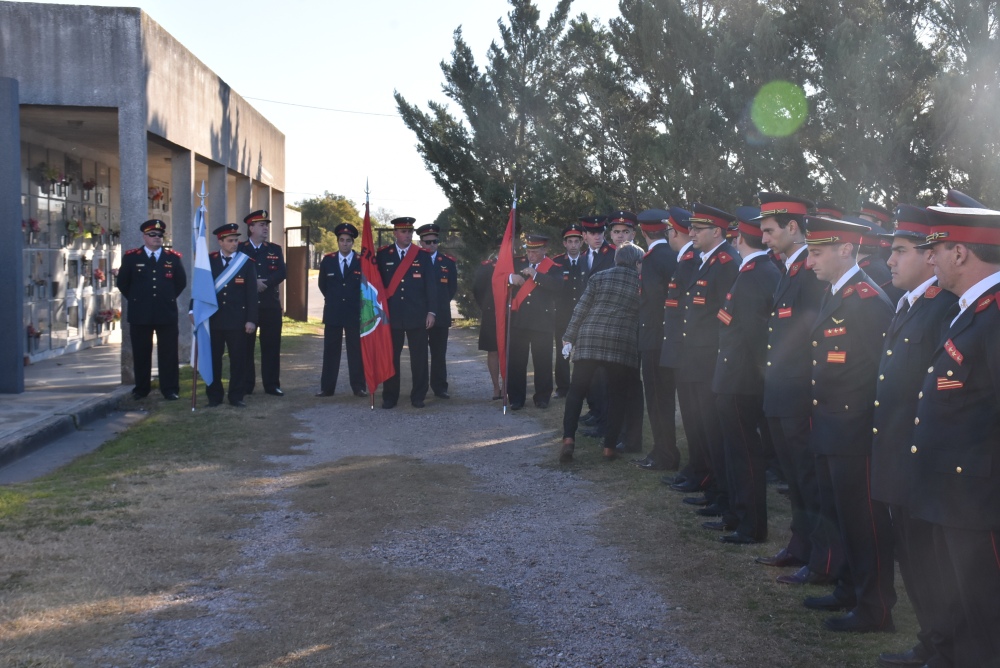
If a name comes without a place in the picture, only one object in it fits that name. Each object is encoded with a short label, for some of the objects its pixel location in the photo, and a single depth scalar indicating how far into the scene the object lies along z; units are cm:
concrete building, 1193
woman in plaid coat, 830
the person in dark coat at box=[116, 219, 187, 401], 1164
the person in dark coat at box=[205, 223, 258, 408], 1164
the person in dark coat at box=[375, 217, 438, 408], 1189
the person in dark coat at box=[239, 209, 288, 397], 1248
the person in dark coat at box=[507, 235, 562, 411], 1154
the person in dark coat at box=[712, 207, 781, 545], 596
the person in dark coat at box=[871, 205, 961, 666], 396
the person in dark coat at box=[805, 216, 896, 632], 459
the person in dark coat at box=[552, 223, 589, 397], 1148
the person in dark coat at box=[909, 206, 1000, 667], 353
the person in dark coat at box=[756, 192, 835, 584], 517
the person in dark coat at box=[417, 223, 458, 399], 1215
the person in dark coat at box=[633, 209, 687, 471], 804
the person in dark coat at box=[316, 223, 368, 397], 1254
